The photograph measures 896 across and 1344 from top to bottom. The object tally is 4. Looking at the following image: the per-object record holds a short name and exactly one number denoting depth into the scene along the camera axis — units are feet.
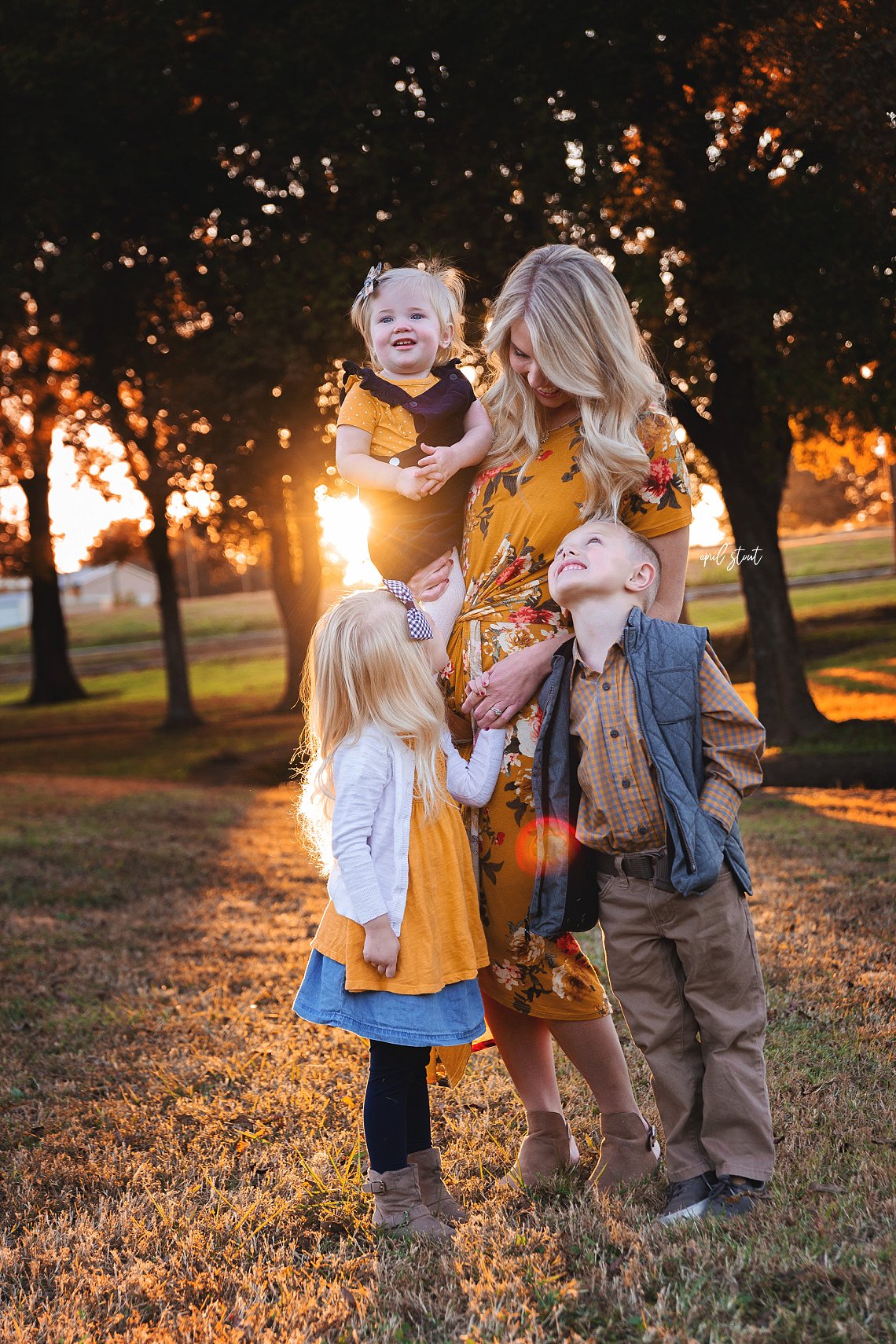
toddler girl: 10.15
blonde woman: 9.22
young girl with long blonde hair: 9.21
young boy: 8.77
